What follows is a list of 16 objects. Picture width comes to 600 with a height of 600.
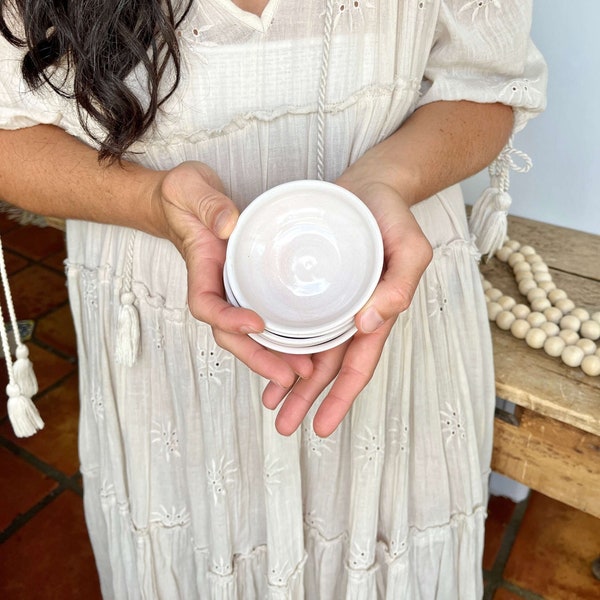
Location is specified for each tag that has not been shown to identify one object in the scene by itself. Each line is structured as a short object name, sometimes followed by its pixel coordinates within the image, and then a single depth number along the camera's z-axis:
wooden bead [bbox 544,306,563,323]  0.94
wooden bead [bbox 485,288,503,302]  0.99
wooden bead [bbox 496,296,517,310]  0.97
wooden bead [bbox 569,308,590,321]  0.94
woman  0.54
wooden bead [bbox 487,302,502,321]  0.96
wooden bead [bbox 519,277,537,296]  1.01
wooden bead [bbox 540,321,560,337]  0.91
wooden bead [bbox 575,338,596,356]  0.87
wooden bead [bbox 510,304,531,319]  0.95
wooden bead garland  0.87
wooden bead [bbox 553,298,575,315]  0.96
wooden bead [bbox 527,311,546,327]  0.92
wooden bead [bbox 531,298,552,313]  0.96
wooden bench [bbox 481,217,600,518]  0.83
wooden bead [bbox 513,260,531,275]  1.04
